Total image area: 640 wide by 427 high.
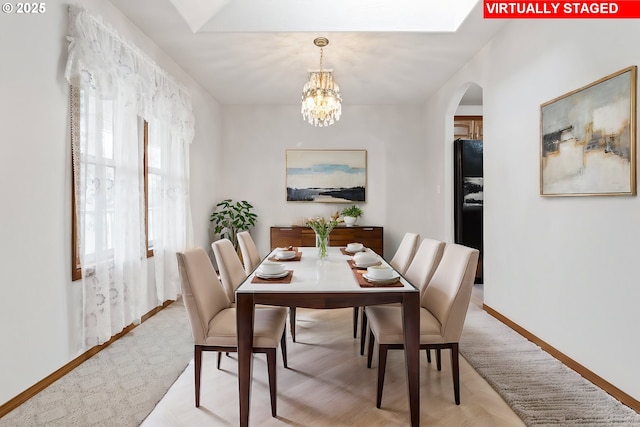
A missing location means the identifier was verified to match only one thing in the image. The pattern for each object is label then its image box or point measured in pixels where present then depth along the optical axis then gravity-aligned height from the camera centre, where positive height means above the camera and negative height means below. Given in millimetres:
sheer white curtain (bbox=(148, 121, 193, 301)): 3637 +100
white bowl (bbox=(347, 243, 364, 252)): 3160 -315
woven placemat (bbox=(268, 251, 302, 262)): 2807 -362
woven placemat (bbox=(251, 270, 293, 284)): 2017 -379
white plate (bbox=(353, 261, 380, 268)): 2402 -352
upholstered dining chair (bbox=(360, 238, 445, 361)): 2408 -365
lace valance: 2438 +1130
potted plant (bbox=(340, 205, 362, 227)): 5809 -60
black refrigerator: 4852 +256
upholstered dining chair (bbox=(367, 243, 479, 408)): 1942 -621
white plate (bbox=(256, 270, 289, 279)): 2072 -361
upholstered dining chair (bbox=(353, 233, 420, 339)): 2912 -361
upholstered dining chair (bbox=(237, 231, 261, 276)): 3066 -345
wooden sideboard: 5703 -378
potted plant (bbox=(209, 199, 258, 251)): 5598 -90
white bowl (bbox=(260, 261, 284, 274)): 2082 -320
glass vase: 2811 -260
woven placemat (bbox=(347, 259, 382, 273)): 2403 -367
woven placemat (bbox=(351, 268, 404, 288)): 1900 -383
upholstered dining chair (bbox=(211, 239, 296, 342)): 2508 -383
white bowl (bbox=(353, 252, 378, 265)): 2433 -319
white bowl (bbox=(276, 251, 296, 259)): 2825 -333
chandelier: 3420 +1066
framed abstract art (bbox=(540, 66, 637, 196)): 2043 +444
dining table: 1772 -452
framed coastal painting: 6094 +672
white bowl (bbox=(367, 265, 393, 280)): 1944 -330
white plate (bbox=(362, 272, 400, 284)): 1931 -364
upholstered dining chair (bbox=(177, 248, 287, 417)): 1886 -620
